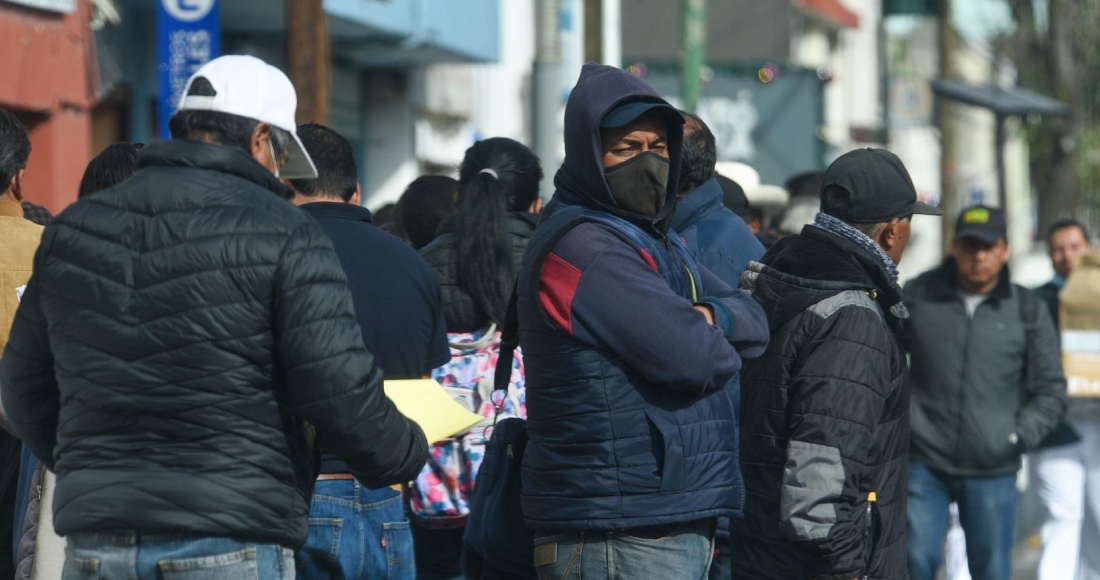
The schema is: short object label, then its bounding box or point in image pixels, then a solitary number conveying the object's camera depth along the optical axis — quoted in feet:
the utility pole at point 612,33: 136.06
